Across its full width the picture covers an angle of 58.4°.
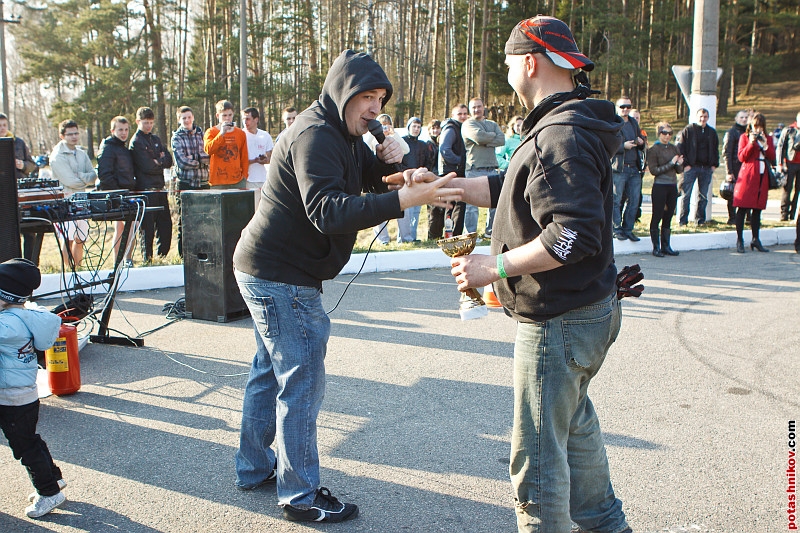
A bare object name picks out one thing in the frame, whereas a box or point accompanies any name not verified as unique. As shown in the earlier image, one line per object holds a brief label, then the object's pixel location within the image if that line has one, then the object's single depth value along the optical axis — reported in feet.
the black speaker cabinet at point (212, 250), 22.97
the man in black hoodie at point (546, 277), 8.09
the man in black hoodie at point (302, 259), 9.97
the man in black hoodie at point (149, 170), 34.14
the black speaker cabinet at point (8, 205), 16.28
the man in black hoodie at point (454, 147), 38.42
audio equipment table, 18.30
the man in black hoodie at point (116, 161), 32.91
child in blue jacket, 11.00
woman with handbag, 36.27
